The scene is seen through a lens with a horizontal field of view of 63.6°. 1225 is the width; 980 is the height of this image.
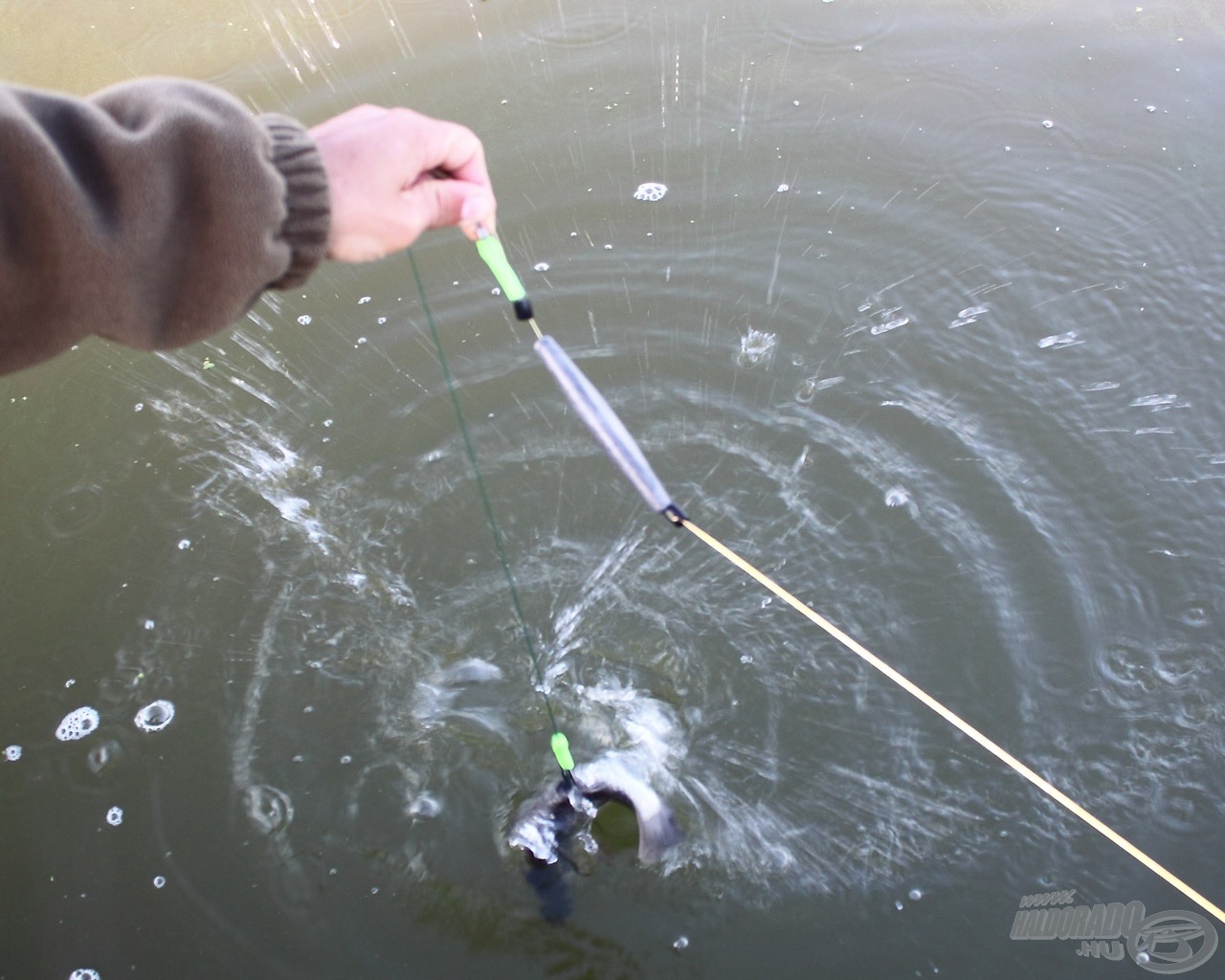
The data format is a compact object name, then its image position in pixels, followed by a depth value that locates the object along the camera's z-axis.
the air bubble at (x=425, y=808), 2.26
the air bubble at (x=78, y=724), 2.40
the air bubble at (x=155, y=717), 2.41
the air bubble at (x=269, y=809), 2.26
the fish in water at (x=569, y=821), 2.12
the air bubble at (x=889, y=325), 3.01
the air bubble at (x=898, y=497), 2.68
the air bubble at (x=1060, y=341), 2.95
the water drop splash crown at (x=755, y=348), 3.00
